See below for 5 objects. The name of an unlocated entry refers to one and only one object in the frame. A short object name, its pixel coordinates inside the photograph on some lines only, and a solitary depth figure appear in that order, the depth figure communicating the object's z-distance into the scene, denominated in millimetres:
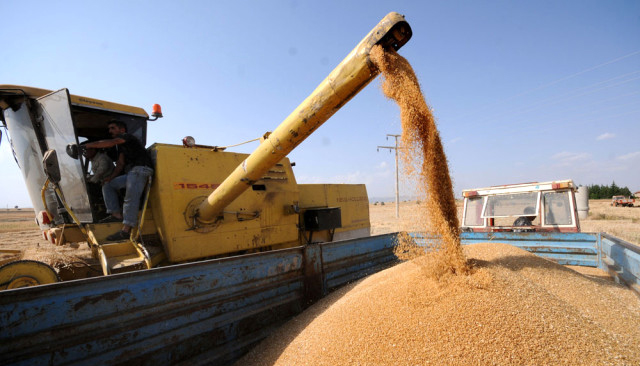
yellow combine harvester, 2371
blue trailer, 1685
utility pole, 23711
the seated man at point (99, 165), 3033
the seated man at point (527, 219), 5253
